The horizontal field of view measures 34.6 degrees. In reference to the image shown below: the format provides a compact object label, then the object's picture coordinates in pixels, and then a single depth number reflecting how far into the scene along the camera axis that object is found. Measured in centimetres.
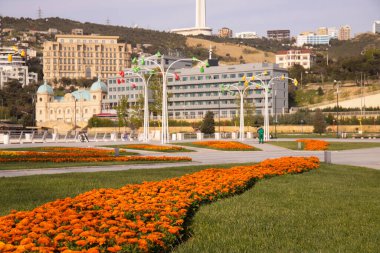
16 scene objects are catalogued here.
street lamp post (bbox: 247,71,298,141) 6912
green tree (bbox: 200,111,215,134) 8621
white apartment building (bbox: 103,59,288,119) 14688
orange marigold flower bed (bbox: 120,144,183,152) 4365
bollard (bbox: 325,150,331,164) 2872
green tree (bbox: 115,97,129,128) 10286
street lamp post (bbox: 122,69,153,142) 6195
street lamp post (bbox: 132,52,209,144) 5202
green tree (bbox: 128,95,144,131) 9224
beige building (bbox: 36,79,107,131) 16662
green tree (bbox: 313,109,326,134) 9331
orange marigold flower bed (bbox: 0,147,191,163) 2897
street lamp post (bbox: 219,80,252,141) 7164
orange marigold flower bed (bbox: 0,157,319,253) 787
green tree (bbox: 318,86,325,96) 14888
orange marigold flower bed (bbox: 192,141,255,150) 4634
